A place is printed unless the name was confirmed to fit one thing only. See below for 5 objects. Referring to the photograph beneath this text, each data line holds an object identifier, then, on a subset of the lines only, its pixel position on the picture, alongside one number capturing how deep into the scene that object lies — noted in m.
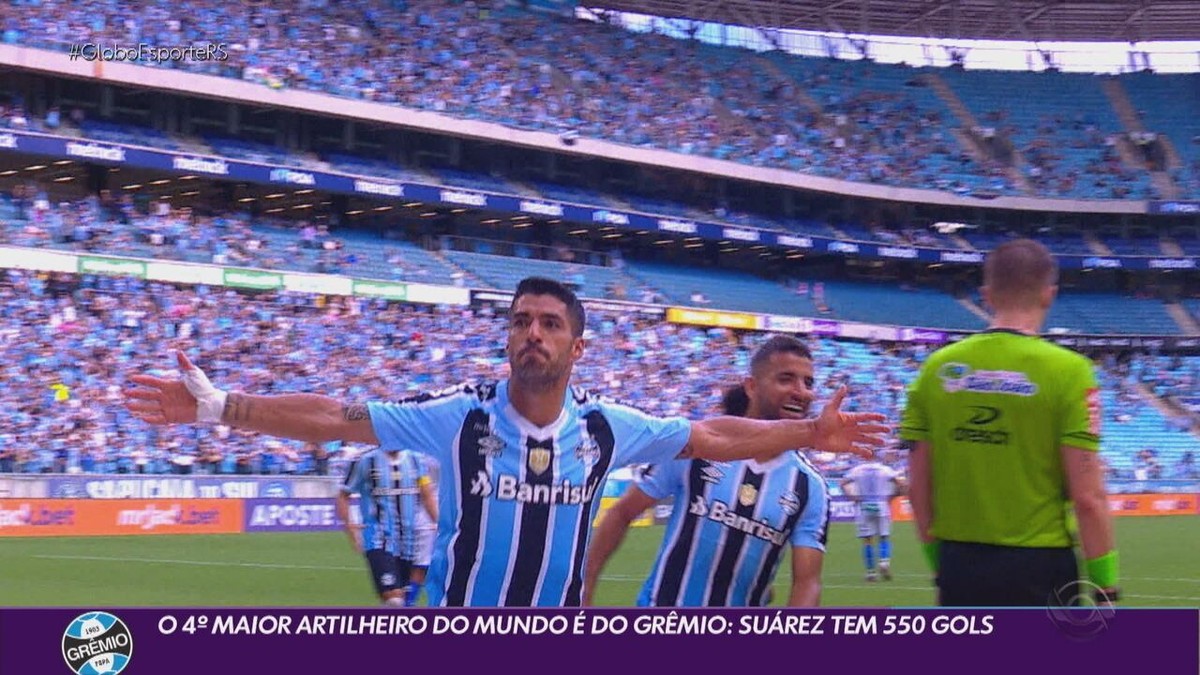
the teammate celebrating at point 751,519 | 6.57
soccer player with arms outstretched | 5.52
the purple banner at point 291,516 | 31.66
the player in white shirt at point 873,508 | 21.14
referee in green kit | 5.49
